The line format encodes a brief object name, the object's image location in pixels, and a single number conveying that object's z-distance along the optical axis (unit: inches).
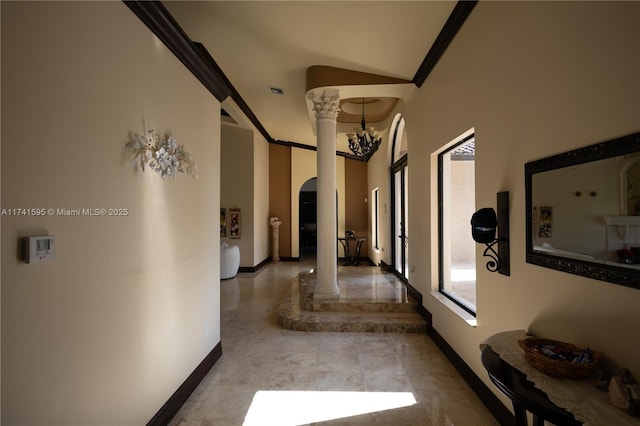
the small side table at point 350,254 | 351.7
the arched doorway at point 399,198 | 236.2
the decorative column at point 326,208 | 187.5
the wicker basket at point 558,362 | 51.3
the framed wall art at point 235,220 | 333.4
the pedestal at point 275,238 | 392.2
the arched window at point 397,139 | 252.5
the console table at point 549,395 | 44.1
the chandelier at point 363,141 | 209.5
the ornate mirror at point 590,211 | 49.5
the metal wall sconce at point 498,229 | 86.2
